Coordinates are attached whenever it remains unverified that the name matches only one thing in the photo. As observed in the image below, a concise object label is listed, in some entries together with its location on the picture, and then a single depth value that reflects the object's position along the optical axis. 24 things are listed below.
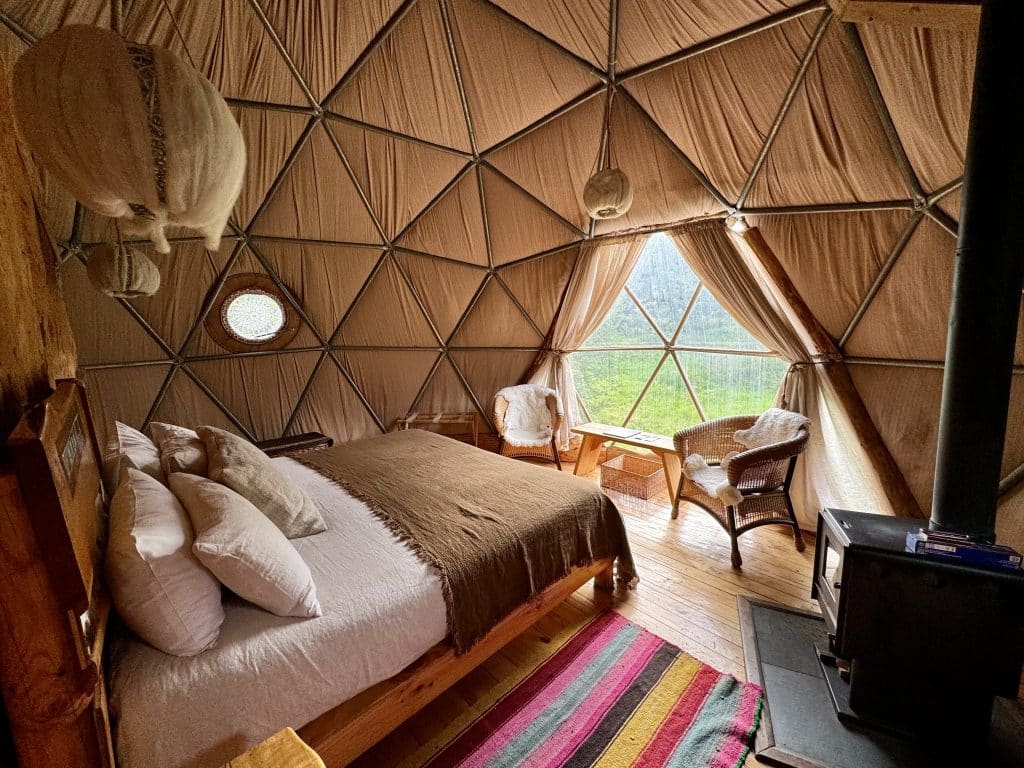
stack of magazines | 1.75
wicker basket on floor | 4.72
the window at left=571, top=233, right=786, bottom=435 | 4.96
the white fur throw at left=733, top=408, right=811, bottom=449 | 3.59
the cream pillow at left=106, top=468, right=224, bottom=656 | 1.38
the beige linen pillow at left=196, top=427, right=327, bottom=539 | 2.07
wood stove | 1.77
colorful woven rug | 1.95
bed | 0.94
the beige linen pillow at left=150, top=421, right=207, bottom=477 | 2.16
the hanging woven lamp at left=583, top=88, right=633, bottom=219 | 2.88
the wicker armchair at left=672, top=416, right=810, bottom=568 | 3.29
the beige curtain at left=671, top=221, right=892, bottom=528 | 3.66
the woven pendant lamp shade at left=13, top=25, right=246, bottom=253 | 1.05
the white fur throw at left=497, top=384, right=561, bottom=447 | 5.73
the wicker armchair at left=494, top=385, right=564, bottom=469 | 5.46
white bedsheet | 1.29
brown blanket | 2.07
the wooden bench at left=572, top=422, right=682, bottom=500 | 4.34
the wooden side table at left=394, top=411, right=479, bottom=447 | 5.93
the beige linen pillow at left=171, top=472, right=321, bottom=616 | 1.52
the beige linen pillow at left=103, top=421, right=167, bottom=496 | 2.03
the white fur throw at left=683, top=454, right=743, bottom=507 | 3.29
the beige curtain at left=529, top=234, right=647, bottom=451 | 5.23
